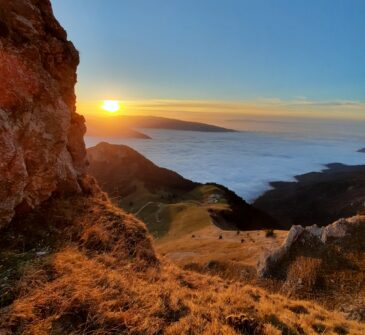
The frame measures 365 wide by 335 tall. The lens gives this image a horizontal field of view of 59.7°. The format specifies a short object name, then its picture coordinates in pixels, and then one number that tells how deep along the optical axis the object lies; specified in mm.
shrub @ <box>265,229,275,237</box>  27992
